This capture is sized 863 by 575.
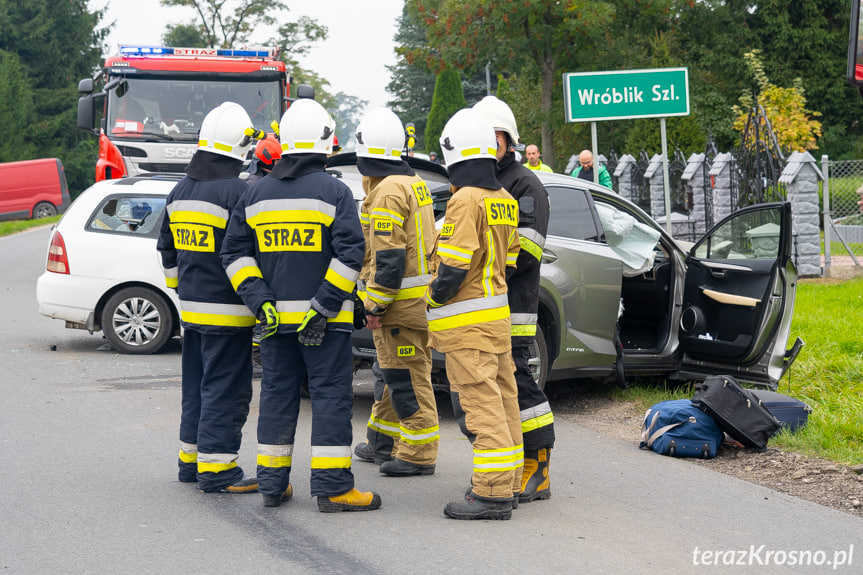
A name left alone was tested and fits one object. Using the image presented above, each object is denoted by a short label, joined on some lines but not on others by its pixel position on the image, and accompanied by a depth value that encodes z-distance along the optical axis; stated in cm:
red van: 3584
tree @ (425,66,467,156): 5008
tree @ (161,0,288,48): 4853
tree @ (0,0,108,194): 5181
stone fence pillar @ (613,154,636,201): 2481
